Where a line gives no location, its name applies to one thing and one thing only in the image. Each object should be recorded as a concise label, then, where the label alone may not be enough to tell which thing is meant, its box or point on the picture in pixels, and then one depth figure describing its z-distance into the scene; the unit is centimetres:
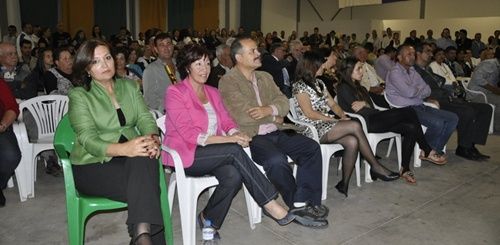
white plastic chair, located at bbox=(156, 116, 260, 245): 240
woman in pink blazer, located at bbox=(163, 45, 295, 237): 242
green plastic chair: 215
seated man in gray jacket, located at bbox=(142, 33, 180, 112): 374
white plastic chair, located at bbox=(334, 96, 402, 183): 357
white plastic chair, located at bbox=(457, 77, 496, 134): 541
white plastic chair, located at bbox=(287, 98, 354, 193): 321
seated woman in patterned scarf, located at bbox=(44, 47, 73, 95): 376
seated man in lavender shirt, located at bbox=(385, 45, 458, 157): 402
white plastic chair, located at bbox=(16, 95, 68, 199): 315
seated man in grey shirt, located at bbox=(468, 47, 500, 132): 554
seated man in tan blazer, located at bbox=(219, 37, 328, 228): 266
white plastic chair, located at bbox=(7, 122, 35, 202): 309
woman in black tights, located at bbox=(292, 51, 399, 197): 325
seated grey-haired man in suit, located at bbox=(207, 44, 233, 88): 451
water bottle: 238
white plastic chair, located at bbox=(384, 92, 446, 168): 404
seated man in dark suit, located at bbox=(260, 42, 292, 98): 491
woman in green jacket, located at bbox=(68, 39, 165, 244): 203
